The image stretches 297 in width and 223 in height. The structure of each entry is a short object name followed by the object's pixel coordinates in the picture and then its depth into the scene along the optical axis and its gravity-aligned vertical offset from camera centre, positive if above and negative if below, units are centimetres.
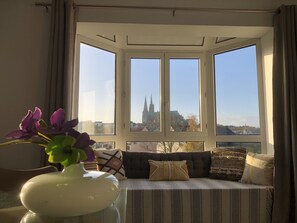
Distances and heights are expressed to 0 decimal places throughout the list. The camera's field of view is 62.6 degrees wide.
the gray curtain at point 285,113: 254 +13
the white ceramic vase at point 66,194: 80 -23
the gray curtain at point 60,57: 259 +73
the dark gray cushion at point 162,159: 316 -48
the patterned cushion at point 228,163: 298 -49
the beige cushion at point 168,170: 296 -56
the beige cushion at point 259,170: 270 -51
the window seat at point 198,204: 246 -81
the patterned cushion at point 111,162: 286 -45
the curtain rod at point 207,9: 288 +137
